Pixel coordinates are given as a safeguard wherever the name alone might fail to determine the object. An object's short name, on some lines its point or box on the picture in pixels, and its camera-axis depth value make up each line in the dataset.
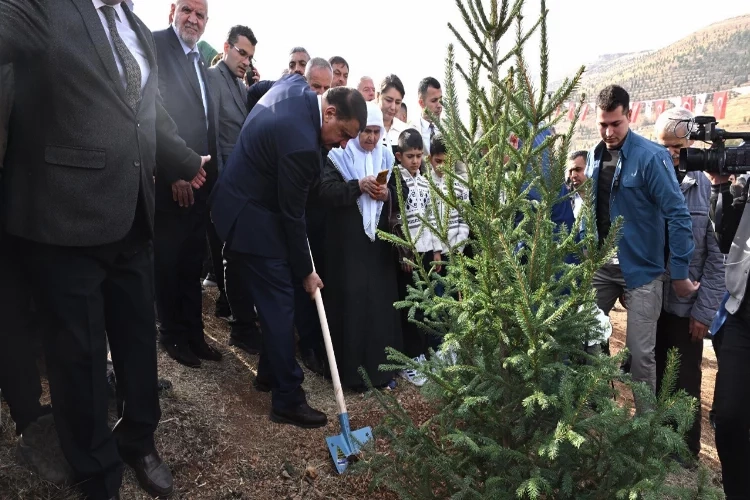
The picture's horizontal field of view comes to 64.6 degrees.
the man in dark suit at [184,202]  3.59
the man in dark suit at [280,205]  3.19
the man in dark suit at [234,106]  4.16
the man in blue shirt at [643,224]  3.48
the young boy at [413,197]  4.04
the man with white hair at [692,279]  3.77
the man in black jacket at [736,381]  2.70
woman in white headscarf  3.97
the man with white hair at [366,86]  5.70
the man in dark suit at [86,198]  2.05
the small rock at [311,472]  2.94
